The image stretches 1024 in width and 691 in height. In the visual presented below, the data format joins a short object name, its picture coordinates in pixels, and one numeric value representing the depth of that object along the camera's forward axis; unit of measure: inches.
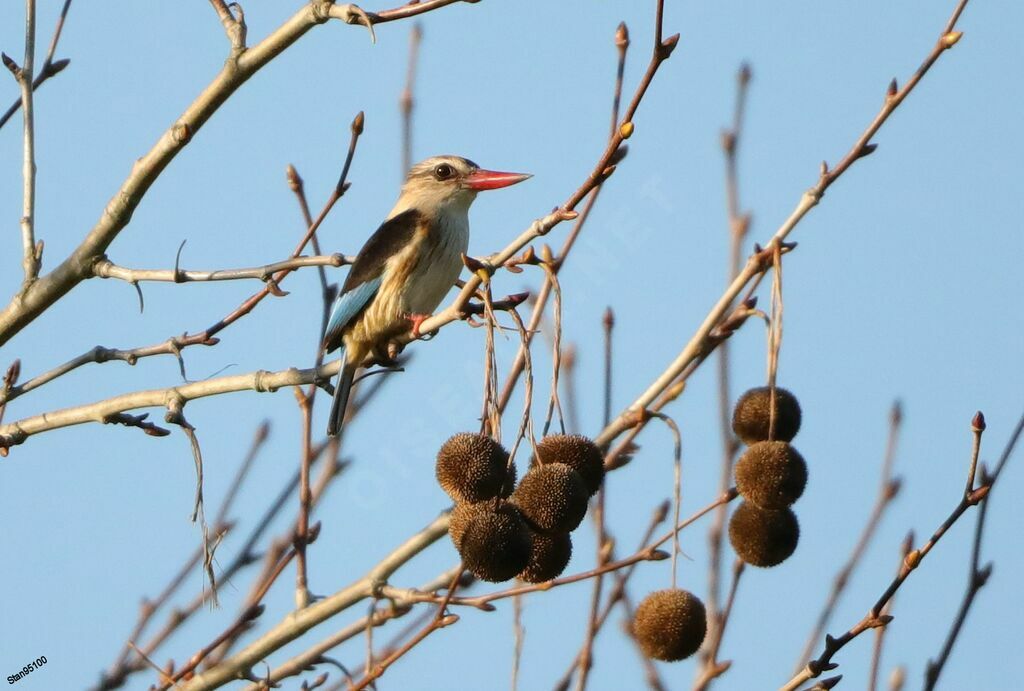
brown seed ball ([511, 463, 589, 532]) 193.8
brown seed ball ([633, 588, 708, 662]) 219.8
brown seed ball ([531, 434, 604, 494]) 211.6
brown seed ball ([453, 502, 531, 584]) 191.9
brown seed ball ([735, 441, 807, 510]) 218.2
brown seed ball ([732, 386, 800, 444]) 227.3
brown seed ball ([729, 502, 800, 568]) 222.4
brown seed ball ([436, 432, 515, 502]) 200.7
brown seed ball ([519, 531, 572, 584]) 200.7
